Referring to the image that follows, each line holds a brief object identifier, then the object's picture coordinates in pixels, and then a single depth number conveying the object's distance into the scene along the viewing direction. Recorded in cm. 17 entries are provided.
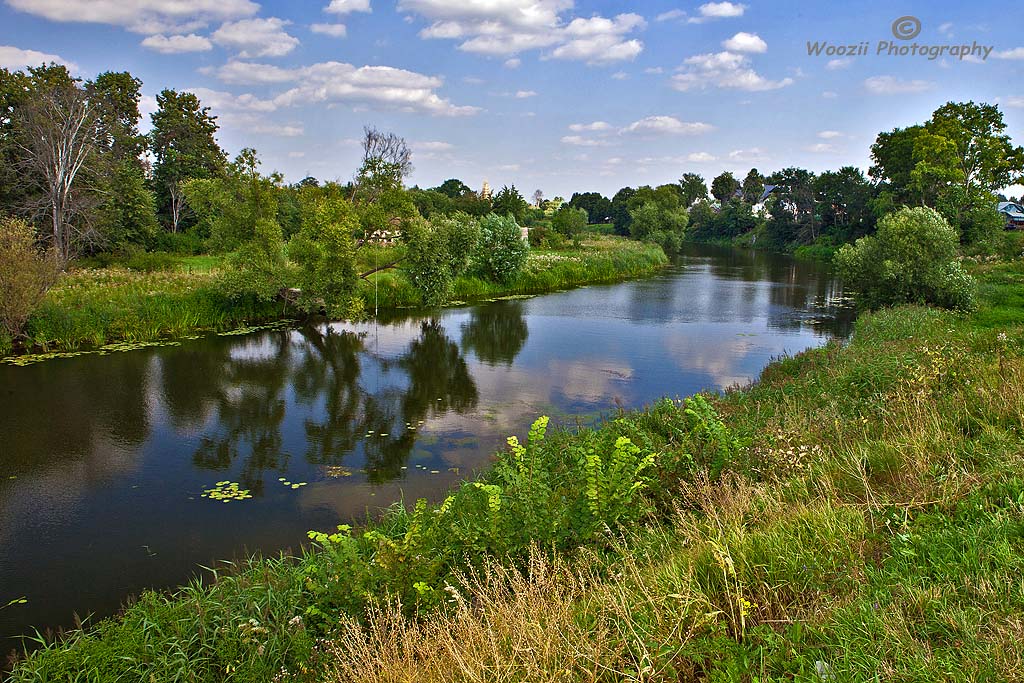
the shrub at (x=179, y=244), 3061
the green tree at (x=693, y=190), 10588
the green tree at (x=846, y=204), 5159
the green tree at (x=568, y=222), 4753
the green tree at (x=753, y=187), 9819
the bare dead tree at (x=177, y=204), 3441
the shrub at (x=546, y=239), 4282
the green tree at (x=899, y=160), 4222
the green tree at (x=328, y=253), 1800
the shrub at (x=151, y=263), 2433
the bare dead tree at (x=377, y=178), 1941
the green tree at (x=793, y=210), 6097
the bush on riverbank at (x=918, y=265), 1709
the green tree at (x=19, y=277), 1364
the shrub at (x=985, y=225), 3272
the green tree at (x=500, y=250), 2791
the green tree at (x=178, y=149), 3519
